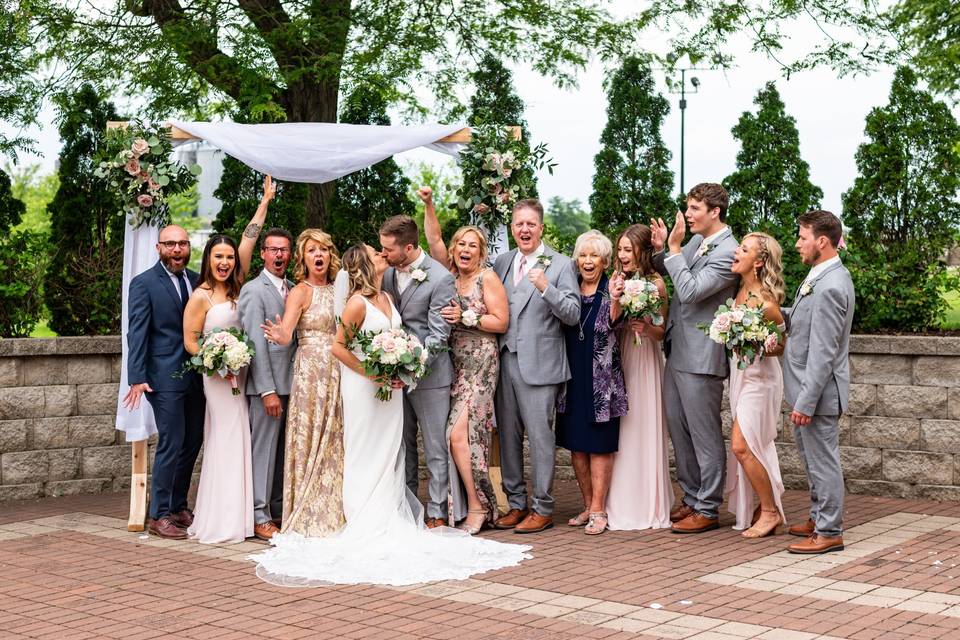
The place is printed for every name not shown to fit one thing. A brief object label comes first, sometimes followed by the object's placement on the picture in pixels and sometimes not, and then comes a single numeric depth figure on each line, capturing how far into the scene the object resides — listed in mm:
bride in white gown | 7121
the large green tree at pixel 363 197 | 11812
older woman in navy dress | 8062
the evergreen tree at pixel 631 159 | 11562
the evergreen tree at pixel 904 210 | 9992
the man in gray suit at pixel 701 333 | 7844
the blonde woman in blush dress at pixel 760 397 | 7668
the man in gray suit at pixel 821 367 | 7133
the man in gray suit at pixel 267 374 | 8055
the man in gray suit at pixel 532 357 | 8047
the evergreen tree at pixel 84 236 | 10627
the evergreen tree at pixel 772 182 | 10719
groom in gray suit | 8016
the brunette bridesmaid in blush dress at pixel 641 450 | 8188
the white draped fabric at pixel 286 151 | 8609
